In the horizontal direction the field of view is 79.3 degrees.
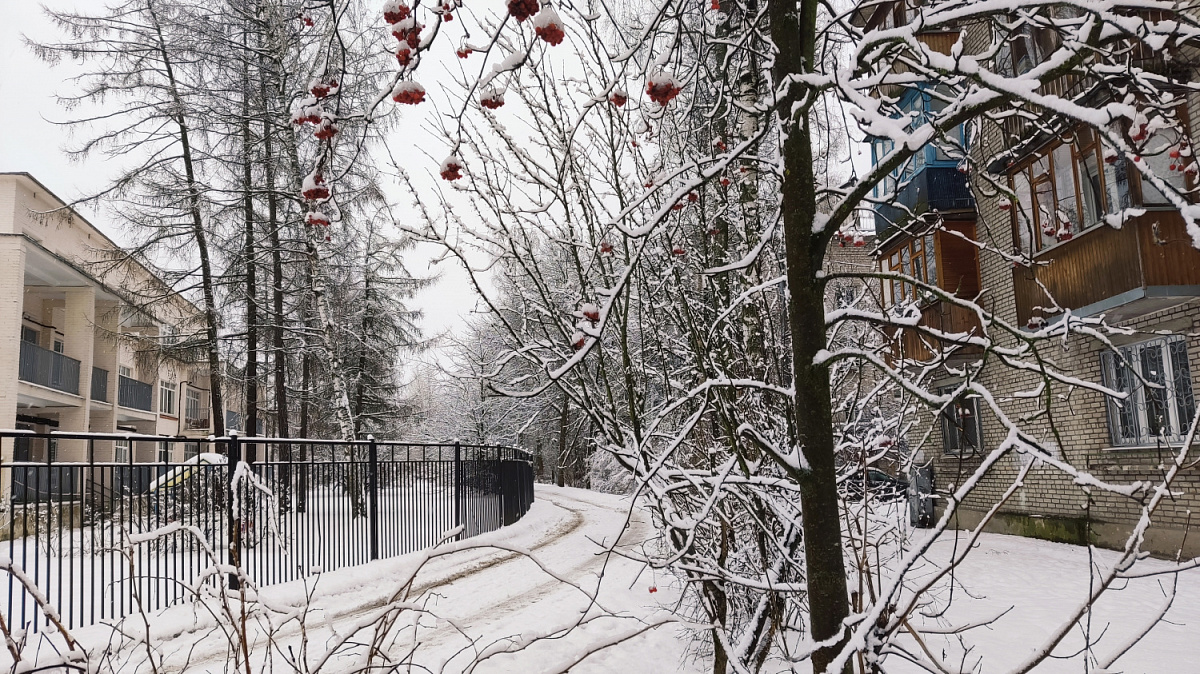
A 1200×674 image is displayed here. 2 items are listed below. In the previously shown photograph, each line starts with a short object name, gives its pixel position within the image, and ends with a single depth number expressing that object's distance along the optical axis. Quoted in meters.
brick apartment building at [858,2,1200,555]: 9.22
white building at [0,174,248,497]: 15.56
